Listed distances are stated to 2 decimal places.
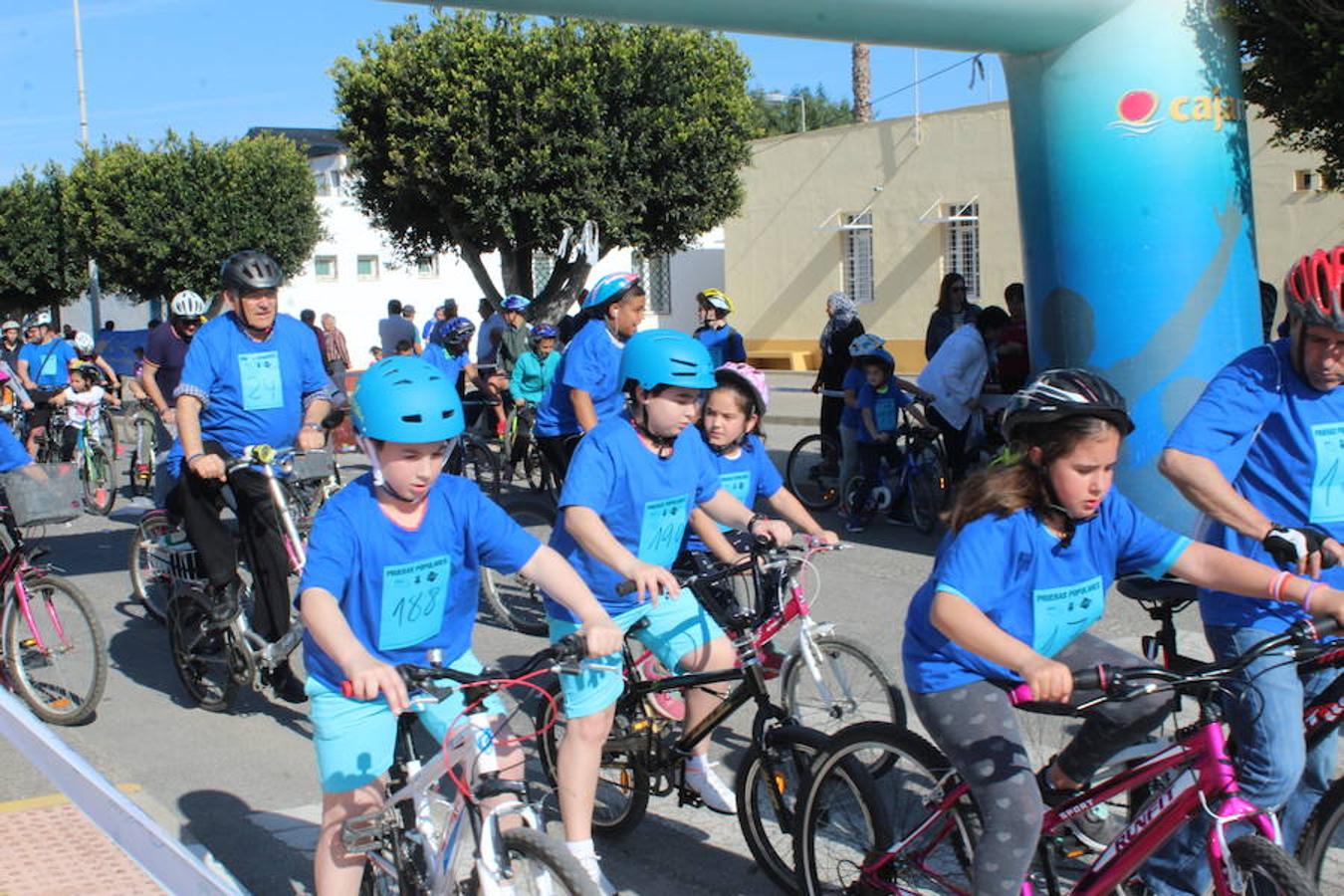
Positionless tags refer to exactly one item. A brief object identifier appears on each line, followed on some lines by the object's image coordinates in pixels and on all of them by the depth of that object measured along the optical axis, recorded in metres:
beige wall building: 24.61
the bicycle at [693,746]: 4.27
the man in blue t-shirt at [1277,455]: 3.92
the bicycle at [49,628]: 6.48
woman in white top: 10.65
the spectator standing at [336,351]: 18.39
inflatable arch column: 8.71
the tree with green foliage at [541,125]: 23.41
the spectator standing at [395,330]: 18.20
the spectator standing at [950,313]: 12.19
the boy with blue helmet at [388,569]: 3.52
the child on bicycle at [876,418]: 11.00
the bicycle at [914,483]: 10.80
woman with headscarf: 12.41
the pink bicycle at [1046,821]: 3.11
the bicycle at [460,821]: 3.14
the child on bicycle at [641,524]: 4.34
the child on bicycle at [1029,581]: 3.46
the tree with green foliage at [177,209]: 35.34
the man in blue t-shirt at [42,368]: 15.30
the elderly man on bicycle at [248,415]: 6.64
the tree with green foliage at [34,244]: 44.18
